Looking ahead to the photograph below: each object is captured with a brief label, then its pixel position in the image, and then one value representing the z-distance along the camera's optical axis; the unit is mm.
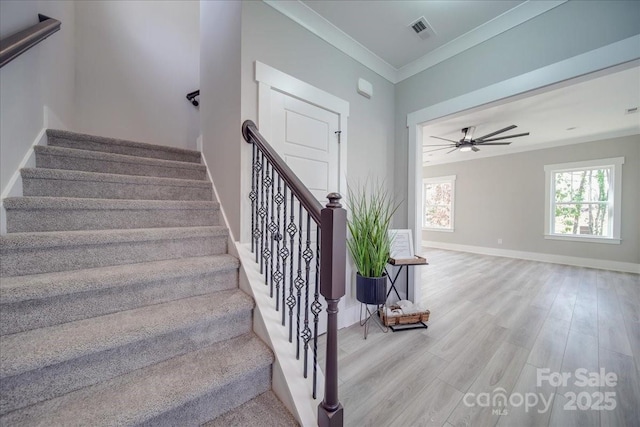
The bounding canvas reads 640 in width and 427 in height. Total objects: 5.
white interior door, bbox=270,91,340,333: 1957
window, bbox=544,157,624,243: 4652
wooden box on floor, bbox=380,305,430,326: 2309
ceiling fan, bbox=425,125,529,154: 4227
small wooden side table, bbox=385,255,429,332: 2299
